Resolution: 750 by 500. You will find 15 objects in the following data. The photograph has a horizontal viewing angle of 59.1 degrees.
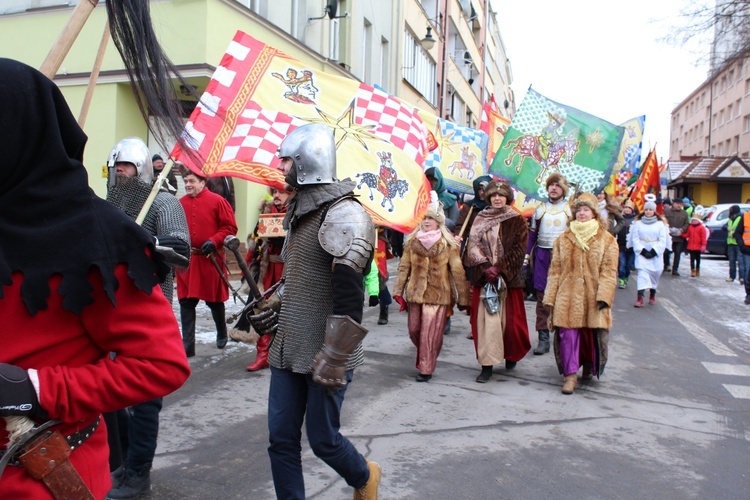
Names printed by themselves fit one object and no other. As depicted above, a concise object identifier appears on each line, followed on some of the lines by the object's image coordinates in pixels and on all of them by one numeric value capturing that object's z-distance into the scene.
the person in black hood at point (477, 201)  7.59
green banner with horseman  8.29
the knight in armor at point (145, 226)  3.52
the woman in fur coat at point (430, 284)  6.20
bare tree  15.91
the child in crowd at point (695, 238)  15.70
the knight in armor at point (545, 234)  7.36
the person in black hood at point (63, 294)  1.44
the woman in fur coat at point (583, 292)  5.95
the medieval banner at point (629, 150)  16.59
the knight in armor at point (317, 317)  2.97
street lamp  21.84
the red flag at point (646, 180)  14.92
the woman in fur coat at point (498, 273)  6.21
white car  21.28
